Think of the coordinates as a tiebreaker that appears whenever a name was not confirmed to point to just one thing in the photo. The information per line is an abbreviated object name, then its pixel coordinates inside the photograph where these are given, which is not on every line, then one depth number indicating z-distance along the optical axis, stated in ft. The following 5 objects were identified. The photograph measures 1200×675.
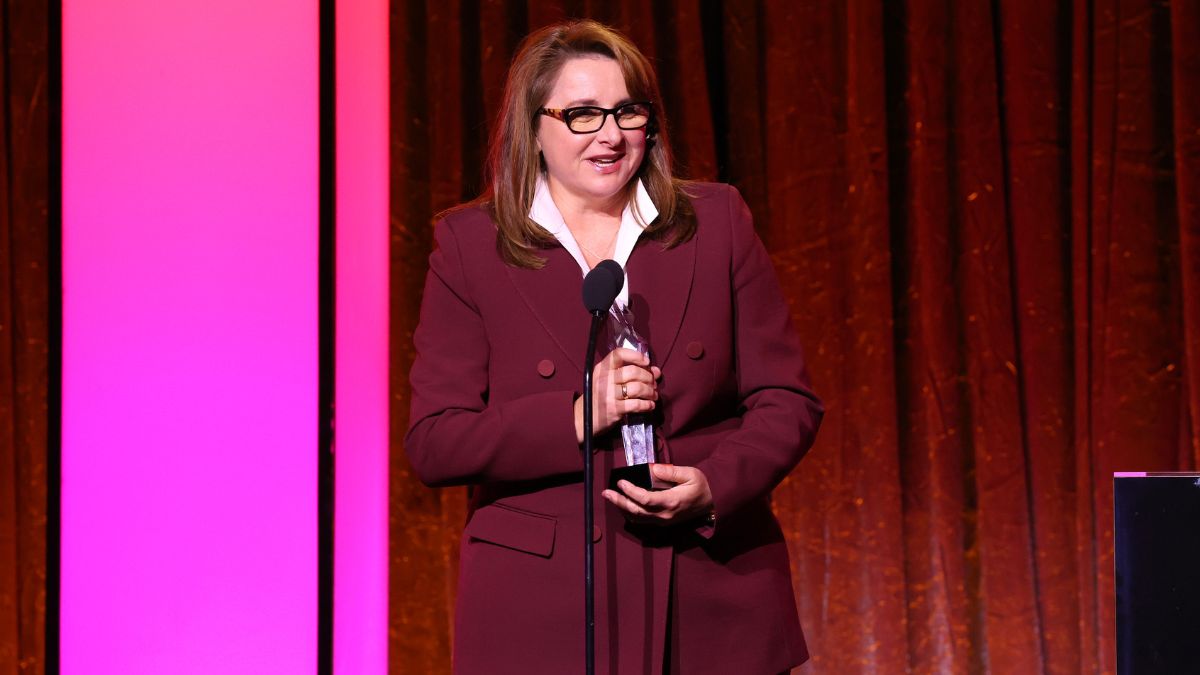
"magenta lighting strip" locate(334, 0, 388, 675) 52.89
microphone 46.47
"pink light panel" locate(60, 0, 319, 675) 52.40
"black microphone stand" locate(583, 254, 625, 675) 46.25
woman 46.86
